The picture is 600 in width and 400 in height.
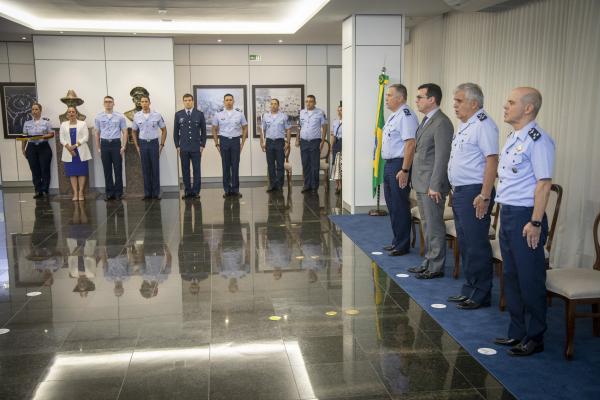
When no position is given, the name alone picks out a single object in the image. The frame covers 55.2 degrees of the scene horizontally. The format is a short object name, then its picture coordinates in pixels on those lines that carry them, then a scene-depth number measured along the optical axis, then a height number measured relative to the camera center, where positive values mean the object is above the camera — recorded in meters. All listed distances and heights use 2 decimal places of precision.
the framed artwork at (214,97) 13.16 +0.44
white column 8.75 +0.59
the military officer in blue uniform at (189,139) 10.84 -0.42
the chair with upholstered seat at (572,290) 3.74 -1.15
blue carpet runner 3.42 -1.60
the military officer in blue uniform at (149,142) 10.88 -0.47
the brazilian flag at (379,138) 8.32 -0.32
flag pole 8.41 +0.00
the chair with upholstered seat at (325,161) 12.07 -0.99
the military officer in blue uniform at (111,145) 10.84 -0.52
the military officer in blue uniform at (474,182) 4.44 -0.53
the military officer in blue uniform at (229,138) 11.06 -0.41
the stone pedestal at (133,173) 11.49 -1.11
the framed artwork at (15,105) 12.67 +0.28
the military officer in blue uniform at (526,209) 3.62 -0.60
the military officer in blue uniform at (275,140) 11.29 -0.47
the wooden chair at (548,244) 4.65 -1.05
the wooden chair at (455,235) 5.41 -1.16
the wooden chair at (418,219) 6.19 -1.17
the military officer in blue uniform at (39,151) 11.19 -0.66
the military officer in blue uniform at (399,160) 6.02 -0.47
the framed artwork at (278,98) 13.34 +0.40
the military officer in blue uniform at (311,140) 11.23 -0.47
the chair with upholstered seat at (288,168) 11.39 -1.02
